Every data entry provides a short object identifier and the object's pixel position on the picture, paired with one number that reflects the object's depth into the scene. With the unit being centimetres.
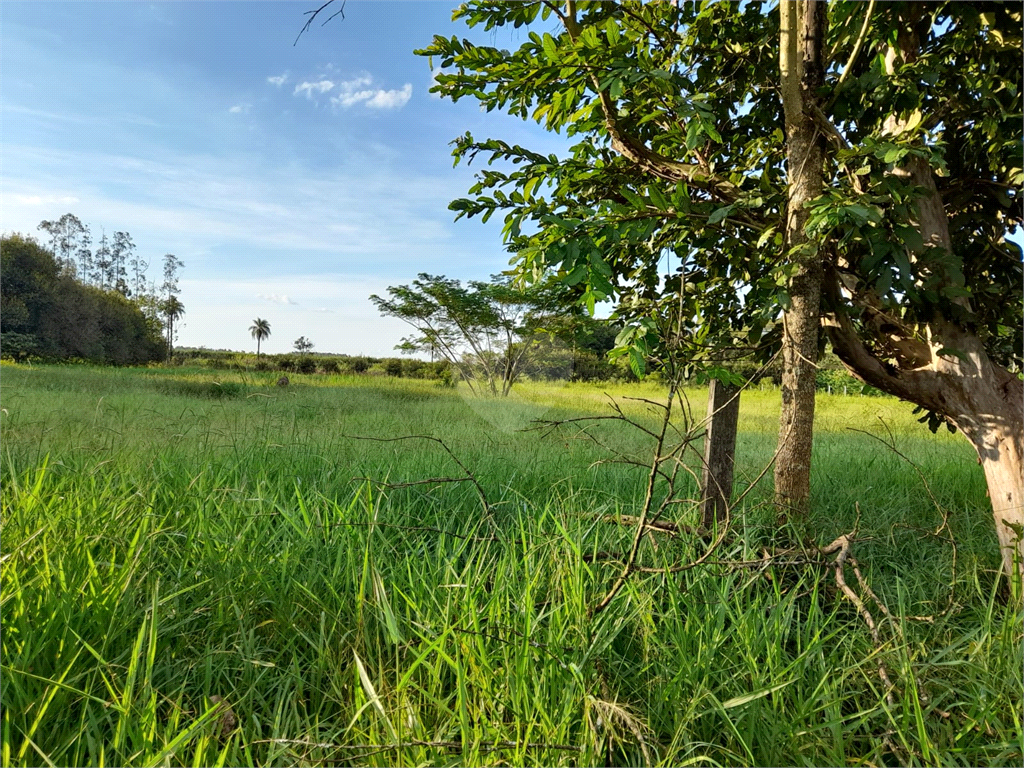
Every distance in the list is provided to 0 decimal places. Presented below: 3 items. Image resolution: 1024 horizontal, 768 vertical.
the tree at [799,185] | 197
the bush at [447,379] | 1391
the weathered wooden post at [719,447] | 280
